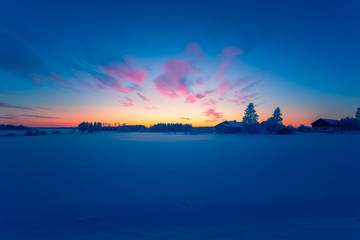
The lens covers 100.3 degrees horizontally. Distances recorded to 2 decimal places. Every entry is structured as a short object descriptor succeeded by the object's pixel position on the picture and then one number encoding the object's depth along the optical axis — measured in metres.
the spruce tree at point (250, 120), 49.75
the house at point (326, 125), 51.94
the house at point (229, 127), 54.50
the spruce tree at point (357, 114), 51.16
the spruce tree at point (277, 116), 51.81
